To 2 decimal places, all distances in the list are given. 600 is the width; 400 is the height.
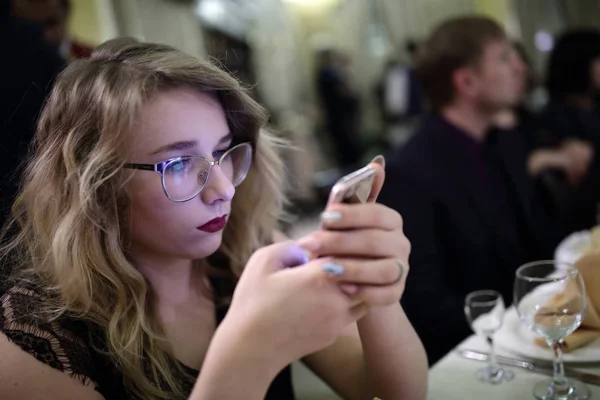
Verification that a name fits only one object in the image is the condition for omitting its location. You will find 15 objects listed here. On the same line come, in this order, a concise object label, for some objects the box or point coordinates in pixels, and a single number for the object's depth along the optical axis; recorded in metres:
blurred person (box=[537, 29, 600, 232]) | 3.22
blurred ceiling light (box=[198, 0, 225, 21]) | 4.64
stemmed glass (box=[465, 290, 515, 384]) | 0.94
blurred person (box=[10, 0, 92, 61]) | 1.89
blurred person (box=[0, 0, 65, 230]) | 1.14
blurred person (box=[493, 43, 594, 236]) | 2.29
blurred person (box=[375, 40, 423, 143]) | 6.17
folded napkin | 0.93
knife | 0.88
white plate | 0.92
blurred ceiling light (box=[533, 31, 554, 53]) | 5.96
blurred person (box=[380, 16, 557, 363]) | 1.66
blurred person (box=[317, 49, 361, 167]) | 6.79
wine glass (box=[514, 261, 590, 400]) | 0.85
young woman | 0.82
